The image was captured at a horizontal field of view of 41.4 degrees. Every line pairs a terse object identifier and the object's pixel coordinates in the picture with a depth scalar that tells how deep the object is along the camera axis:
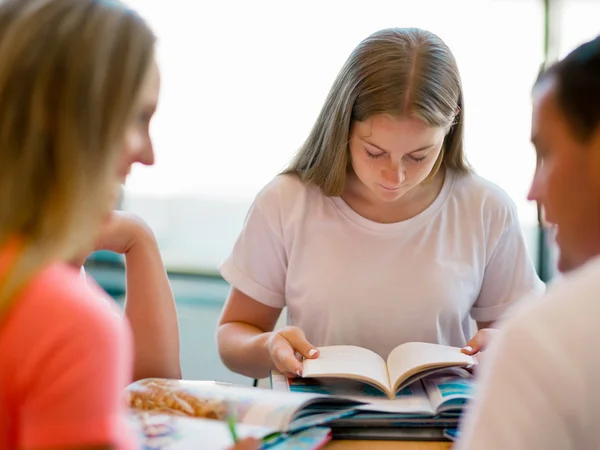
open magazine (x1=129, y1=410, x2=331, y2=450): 1.09
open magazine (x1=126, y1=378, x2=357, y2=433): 1.16
